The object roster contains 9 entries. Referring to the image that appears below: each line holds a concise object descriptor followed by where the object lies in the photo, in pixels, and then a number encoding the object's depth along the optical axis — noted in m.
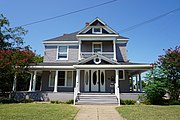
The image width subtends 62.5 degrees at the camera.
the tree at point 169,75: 13.01
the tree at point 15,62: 13.30
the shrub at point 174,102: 12.15
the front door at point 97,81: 15.68
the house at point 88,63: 14.45
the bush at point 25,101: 12.96
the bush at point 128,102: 12.65
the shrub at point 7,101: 12.62
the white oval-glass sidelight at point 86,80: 15.65
